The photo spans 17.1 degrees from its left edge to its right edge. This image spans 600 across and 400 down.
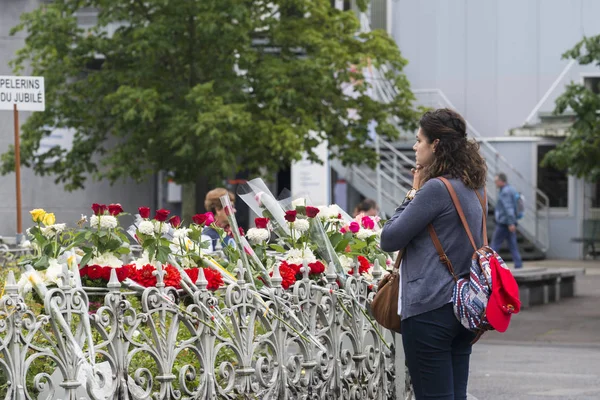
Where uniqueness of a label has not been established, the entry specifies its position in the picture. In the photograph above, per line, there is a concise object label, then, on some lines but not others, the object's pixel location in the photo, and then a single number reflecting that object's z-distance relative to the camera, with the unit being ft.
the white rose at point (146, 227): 30.03
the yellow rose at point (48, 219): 30.05
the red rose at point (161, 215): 29.73
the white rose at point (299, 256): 34.55
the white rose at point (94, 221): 30.57
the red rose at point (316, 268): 33.80
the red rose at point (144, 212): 30.37
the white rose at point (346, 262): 36.35
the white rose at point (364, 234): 37.59
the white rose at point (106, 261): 30.39
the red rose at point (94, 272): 29.83
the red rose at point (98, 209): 30.29
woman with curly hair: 25.48
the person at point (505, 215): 114.26
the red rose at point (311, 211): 33.91
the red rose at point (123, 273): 28.20
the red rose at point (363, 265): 36.55
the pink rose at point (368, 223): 38.13
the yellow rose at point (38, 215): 30.03
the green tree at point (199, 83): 114.58
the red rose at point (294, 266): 33.02
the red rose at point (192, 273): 29.64
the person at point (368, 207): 88.65
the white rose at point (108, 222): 30.23
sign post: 66.84
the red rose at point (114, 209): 30.83
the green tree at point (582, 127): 90.51
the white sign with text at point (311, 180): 152.94
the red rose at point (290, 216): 33.99
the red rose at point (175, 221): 33.25
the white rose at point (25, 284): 26.02
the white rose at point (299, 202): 35.81
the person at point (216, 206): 56.31
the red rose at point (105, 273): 29.87
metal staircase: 159.20
